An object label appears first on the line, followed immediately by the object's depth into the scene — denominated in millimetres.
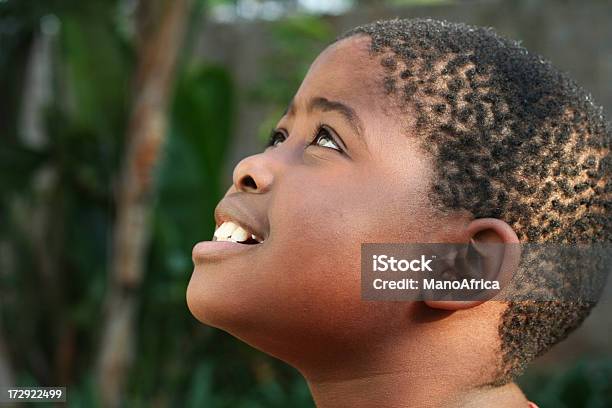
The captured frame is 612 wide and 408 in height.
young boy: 1111
